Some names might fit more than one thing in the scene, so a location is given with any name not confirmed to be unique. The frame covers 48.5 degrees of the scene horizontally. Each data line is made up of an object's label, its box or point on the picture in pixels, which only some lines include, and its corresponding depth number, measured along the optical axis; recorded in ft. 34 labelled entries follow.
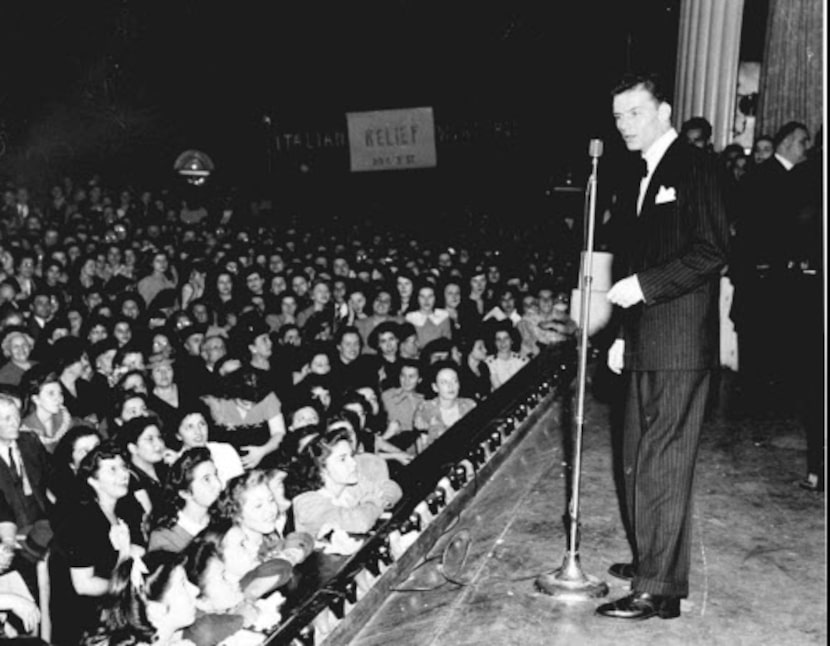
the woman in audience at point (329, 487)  12.92
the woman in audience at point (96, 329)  22.12
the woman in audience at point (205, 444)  14.69
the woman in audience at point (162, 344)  21.11
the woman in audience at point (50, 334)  20.98
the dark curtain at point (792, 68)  22.34
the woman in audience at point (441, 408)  19.58
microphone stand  8.70
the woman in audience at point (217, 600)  9.52
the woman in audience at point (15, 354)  19.07
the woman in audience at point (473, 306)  27.76
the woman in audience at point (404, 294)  28.40
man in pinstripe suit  7.95
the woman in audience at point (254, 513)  11.10
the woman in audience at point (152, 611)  9.50
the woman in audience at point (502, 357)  23.73
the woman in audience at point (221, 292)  27.51
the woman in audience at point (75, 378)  18.39
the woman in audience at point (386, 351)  21.74
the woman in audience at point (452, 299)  28.55
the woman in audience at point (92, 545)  11.65
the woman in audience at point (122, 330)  22.21
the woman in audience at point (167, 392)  18.31
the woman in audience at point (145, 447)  14.44
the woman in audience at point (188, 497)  12.37
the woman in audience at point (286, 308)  27.04
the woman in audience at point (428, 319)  25.93
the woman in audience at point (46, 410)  15.78
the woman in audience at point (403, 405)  19.33
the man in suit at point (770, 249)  16.08
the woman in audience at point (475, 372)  22.26
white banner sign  41.81
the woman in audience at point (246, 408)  18.61
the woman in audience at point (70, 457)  12.73
